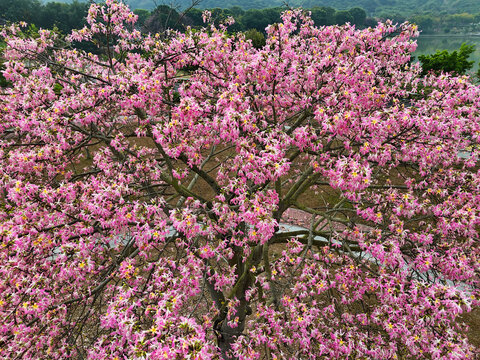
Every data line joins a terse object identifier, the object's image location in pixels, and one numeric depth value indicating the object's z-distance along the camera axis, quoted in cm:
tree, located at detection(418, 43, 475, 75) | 2198
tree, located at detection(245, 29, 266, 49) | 3098
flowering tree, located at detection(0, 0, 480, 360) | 376
